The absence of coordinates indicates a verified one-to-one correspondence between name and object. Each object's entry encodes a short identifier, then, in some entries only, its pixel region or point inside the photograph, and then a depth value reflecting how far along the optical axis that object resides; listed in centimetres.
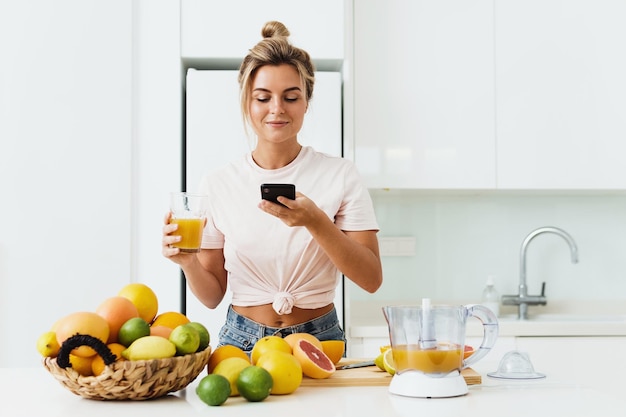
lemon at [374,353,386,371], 145
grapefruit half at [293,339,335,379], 136
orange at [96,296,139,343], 124
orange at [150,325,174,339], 127
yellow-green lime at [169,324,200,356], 123
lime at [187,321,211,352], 128
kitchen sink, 318
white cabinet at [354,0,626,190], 297
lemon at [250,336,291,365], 135
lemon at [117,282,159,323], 135
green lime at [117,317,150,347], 122
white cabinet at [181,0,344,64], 280
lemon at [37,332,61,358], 121
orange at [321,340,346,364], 153
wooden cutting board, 137
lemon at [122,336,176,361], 119
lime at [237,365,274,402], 121
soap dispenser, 323
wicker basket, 117
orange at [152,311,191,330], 135
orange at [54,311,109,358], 118
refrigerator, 271
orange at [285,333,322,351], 141
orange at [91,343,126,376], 119
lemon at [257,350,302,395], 126
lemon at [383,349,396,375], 140
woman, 186
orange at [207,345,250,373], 133
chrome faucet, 321
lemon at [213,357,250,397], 124
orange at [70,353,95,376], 120
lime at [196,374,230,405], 118
